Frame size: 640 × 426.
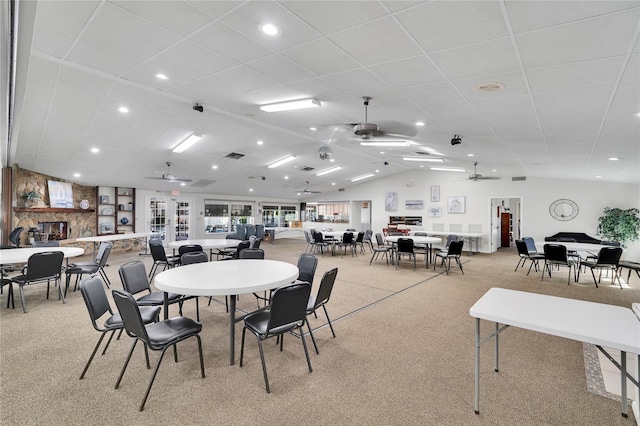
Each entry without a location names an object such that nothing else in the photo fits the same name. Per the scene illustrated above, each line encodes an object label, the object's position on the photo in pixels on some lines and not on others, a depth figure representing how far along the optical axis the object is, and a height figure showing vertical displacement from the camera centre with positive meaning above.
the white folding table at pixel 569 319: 1.66 -0.69
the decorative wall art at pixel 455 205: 11.64 +0.29
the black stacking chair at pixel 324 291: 2.87 -0.81
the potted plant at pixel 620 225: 8.12 -0.34
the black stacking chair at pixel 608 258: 5.55 -0.88
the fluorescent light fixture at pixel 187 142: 6.31 +1.57
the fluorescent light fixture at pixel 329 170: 11.22 +1.62
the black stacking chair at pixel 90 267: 4.91 -0.97
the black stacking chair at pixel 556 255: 6.12 -0.91
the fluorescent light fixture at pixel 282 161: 9.11 +1.62
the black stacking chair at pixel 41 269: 4.10 -0.83
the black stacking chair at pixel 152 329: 2.08 -0.97
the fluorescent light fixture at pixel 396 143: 4.92 +1.26
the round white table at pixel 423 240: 7.55 -0.75
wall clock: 9.49 +0.12
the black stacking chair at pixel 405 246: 7.21 -0.86
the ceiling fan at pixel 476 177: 8.23 +0.99
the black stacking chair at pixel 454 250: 6.88 -0.89
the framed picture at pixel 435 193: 12.21 +0.80
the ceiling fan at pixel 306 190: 13.61 +1.06
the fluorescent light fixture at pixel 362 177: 13.13 +1.60
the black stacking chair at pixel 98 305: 2.35 -0.80
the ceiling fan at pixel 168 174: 7.81 +1.21
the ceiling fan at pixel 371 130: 3.78 +1.50
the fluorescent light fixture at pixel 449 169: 10.51 +1.58
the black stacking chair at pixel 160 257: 5.45 -0.88
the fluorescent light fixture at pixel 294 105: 3.97 +1.48
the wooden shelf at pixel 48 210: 7.60 +0.02
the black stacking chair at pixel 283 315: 2.30 -0.86
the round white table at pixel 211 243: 5.89 -0.68
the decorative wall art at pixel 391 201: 13.53 +0.51
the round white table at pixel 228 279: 2.44 -0.64
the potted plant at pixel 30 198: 7.78 +0.34
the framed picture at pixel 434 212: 12.19 +0.01
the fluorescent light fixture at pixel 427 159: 8.57 +1.60
